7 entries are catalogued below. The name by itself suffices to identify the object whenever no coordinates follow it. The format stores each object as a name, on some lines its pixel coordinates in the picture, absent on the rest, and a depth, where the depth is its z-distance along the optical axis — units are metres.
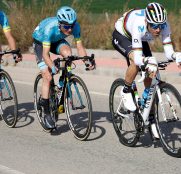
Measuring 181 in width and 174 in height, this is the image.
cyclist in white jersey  9.79
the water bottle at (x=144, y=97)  10.33
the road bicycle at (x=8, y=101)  12.90
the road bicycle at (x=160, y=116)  9.83
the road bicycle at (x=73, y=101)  11.30
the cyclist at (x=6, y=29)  12.95
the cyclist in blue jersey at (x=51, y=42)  11.19
